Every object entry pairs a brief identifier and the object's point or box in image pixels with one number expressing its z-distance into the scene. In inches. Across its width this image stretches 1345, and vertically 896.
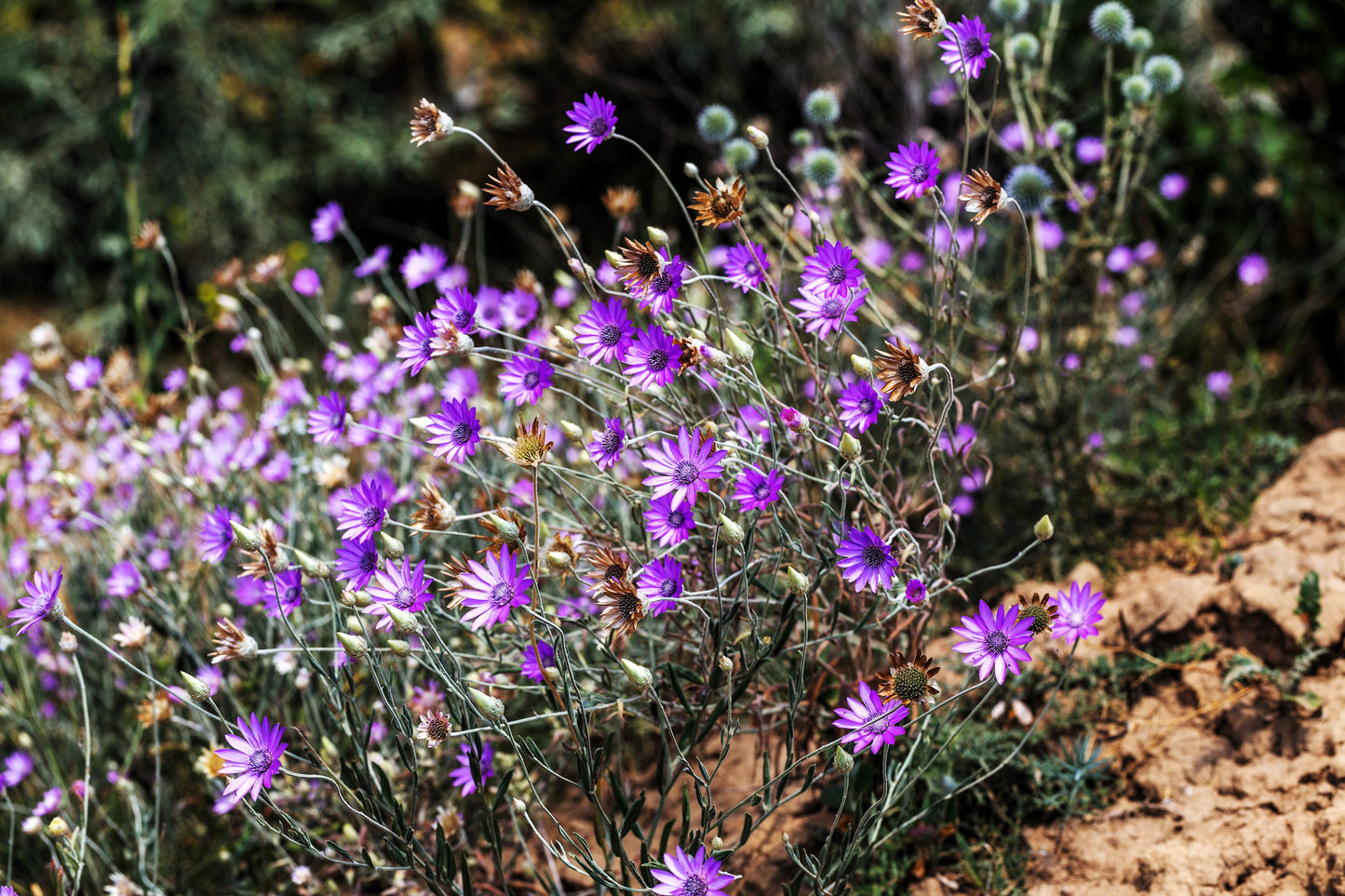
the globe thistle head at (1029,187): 102.9
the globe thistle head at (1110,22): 100.9
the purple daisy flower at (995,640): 88.9
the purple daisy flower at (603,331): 91.1
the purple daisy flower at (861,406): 90.7
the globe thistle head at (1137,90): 100.8
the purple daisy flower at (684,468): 89.3
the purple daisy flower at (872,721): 88.9
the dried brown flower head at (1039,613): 88.7
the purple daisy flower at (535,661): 92.9
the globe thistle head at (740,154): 103.9
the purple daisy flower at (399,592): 89.9
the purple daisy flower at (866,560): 89.6
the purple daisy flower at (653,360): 90.4
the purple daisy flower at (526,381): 91.8
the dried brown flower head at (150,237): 102.3
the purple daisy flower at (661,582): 89.6
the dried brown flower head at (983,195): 89.8
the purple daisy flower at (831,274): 91.1
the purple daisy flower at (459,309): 91.6
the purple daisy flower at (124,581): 97.5
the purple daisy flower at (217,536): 94.2
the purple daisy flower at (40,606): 90.3
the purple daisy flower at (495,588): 89.5
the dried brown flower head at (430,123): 90.8
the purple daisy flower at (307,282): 102.6
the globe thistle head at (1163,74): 101.3
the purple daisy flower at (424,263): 100.0
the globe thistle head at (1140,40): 101.3
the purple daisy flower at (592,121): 90.7
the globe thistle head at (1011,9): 102.4
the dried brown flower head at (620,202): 98.1
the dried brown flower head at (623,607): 88.6
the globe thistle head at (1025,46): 103.5
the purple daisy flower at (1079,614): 91.3
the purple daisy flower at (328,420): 94.5
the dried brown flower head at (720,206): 90.7
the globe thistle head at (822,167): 103.4
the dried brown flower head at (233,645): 90.2
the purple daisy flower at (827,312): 91.2
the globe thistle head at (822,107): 103.8
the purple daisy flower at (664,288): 90.3
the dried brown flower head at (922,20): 90.1
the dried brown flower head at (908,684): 89.1
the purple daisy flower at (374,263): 101.1
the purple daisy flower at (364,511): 90.7
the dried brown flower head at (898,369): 89.4
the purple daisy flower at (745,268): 92.5
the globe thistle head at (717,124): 103.3
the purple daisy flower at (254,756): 89.3
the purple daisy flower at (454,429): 90.8
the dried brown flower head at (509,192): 90.5
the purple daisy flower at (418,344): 90.9
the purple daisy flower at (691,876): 88.5
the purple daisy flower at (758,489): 89.7
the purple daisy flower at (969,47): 91.2
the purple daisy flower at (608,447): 90.7
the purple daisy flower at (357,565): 90.9
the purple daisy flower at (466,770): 93.7
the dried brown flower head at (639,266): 90.4
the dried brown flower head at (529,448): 88.9
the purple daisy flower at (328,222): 103.4
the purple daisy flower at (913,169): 91.2
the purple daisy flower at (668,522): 90.0
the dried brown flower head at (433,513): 89.8
